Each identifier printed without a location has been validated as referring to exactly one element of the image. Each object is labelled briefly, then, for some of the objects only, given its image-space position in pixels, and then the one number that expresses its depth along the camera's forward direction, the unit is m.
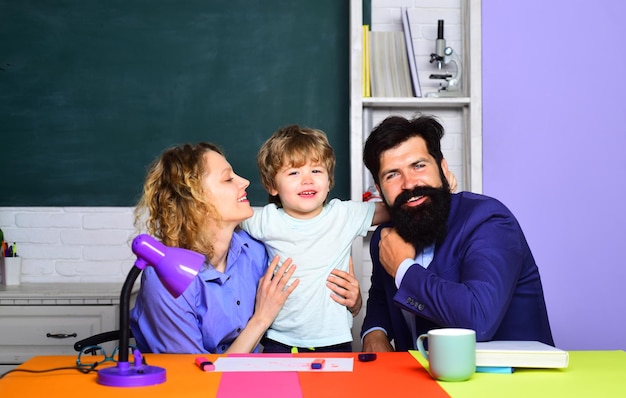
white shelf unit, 3.55
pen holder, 3.71
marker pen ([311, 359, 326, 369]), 1.70
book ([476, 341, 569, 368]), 1.64
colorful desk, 1.50
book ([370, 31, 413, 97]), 3.61
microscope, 3.67
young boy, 2.61
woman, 2.21
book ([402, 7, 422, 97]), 3.58
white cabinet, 3.34
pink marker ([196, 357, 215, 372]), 1.72
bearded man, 2.06
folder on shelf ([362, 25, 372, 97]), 3.59
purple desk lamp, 1.56
